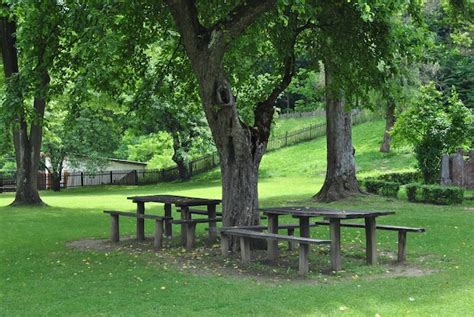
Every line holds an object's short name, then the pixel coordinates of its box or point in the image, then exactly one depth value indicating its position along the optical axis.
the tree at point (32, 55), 10.53
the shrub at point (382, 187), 22.64
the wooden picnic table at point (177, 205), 11.56
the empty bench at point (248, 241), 8.42
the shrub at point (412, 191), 21.23
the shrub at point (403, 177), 27.38
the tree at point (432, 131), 23.73
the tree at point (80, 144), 38.10
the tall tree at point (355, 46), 11.20
